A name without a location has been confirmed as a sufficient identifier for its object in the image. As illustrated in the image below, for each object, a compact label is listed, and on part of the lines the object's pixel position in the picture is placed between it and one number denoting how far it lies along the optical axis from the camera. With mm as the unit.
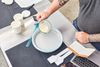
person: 1095
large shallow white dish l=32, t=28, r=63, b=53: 1133
